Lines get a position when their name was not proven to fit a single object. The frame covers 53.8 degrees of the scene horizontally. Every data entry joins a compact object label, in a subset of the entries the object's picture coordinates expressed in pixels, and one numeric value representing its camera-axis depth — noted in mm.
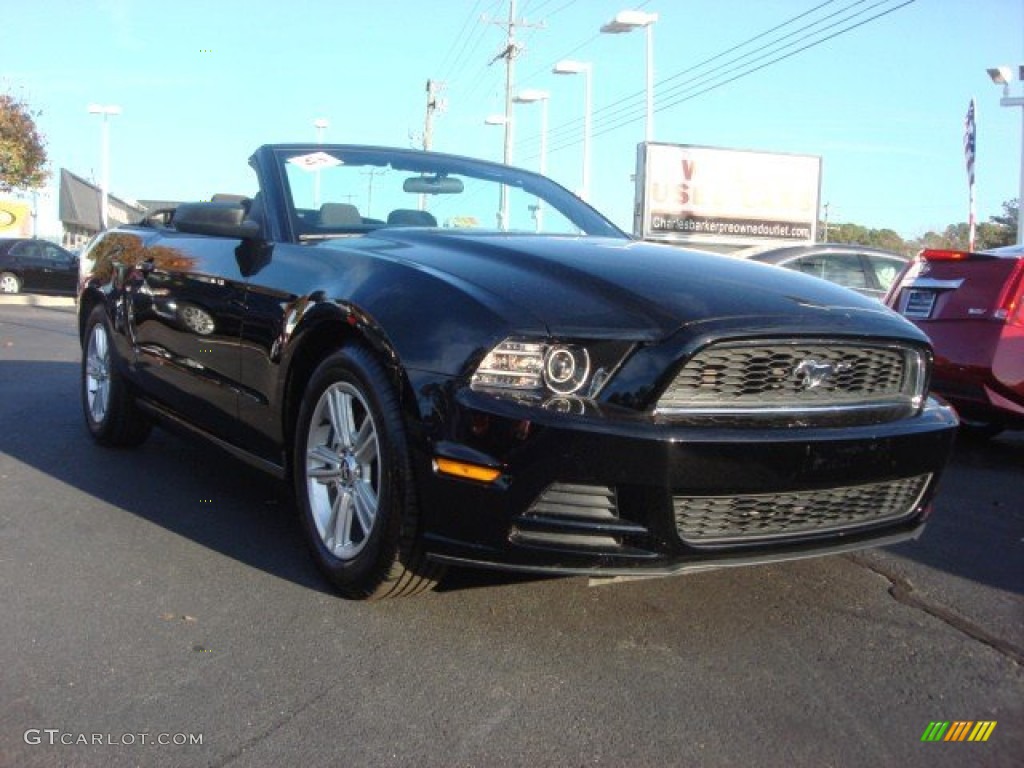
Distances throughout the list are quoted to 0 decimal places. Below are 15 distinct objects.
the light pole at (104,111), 35403
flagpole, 16828
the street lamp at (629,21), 21625
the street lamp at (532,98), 30125
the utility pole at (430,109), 45906
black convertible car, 2791
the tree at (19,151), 30078
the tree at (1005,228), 39988
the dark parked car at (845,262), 10617
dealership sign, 28500
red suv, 5773
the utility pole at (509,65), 30375
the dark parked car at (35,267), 24500
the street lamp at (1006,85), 19239
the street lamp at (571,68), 27141
